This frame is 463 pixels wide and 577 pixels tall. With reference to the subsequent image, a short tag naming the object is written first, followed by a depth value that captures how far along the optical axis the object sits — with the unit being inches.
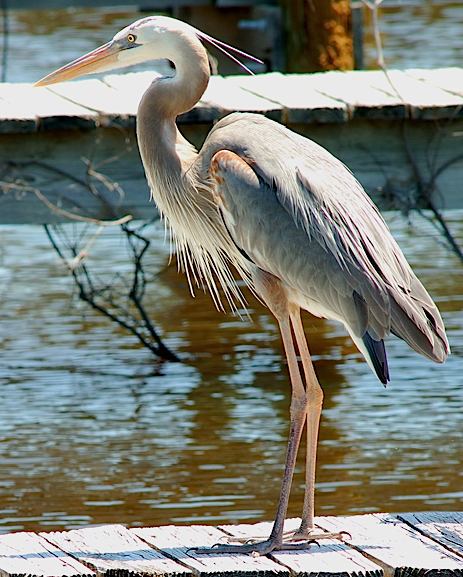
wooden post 741.3
